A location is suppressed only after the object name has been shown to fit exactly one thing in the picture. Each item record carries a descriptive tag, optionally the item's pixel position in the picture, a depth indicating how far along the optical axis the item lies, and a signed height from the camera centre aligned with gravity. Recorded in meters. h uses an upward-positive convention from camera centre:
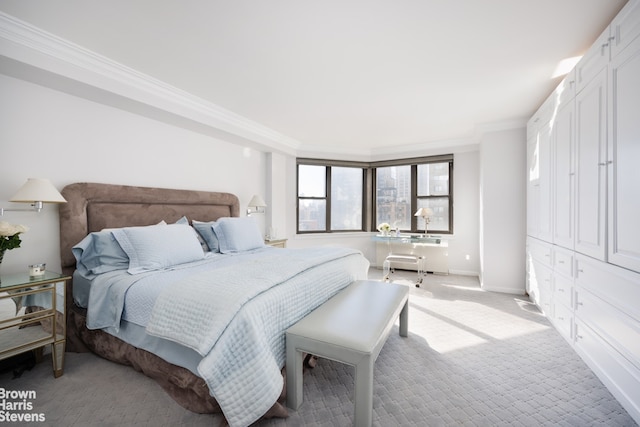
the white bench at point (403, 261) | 4.57 -0.79
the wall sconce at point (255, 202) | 4.34 +0.18
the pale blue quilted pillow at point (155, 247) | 2.36 -0.30
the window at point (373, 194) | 5.43 +0.42
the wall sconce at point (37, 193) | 2.10 +0.15
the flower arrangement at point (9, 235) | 1.89 -0.16
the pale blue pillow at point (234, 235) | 3.32 -0.27
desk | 4.89 -0.69
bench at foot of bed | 1.48 -0.72
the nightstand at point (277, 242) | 4.48 -0.48
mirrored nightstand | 1.87 -0.74
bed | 1.45 -0.54
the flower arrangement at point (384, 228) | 5.50 -0.28
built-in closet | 1.61 +0.05
